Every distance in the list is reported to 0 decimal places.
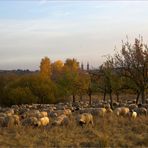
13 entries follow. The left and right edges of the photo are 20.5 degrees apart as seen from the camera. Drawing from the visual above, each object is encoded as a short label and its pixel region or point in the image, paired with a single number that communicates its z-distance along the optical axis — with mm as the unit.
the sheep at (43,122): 20756
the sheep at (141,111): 26045
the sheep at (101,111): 25050
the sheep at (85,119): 20797
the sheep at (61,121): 20503
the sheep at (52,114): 25297
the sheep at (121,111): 25420
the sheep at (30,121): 20580
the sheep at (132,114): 23939
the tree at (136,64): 30688
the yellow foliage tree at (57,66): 100962
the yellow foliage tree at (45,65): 93406
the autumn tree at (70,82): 58281
